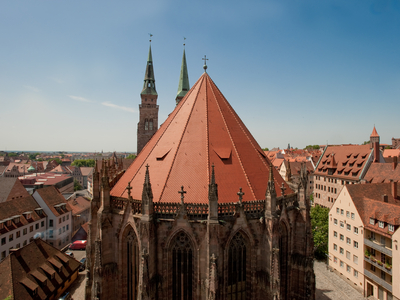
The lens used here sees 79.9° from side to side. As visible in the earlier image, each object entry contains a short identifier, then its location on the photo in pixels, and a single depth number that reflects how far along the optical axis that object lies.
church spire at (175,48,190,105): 47.25
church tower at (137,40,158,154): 48.25
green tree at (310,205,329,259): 31.41
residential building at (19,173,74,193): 51.81
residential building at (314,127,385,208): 41.69
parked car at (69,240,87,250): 34.66
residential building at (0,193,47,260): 28.19
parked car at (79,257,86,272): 29.33
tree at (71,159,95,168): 151.02
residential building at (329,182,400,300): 21.45
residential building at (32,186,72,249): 34.81
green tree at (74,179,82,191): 78.12
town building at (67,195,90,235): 40.95
